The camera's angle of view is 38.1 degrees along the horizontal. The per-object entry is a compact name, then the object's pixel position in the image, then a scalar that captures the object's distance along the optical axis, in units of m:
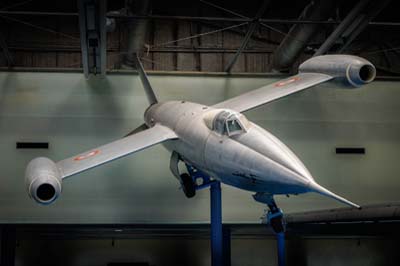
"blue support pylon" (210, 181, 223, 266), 10.78
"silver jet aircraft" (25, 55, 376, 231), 8.15
